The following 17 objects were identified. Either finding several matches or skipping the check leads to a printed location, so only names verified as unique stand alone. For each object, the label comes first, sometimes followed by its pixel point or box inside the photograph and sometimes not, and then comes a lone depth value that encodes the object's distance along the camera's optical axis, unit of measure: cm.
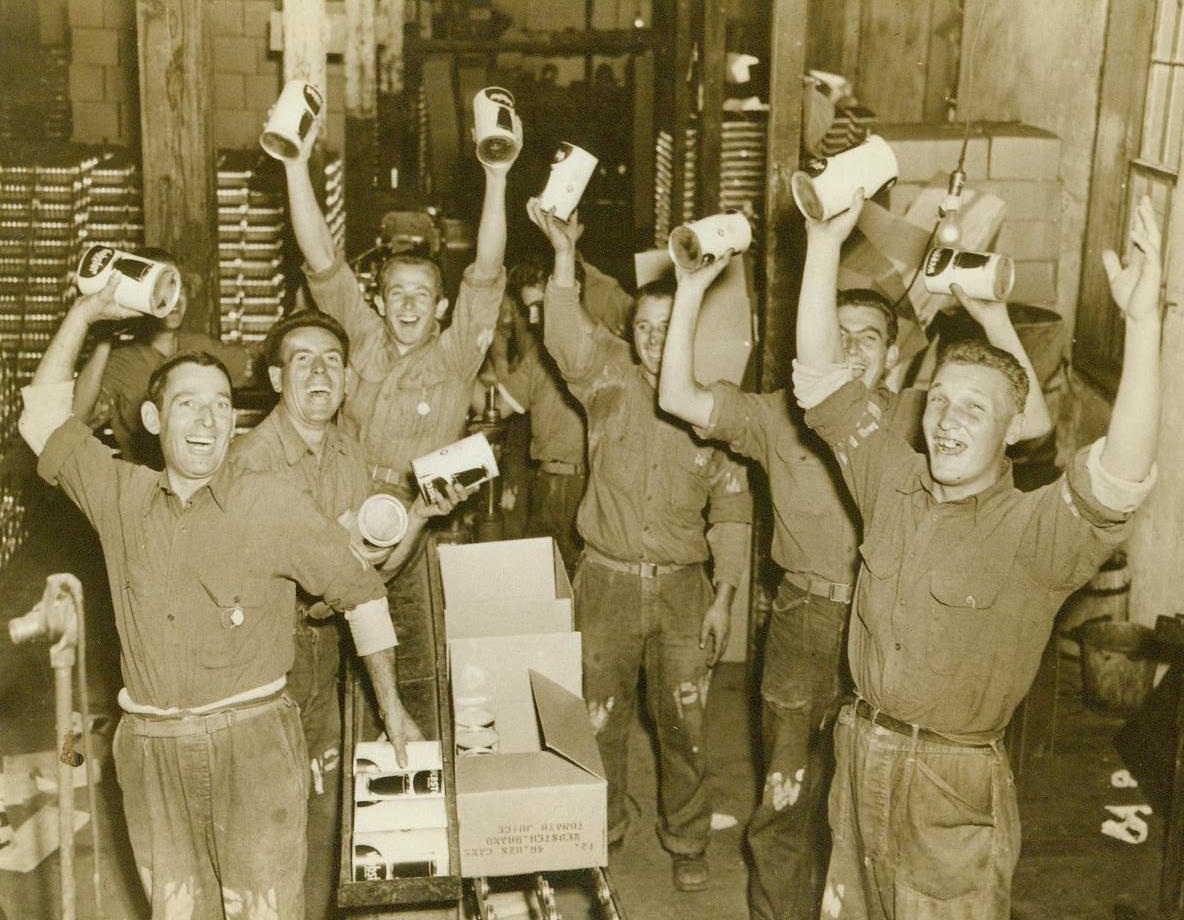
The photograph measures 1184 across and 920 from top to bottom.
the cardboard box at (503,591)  454
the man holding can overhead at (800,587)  448
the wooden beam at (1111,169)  721
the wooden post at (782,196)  527
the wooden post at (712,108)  827
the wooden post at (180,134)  498
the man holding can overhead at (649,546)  487
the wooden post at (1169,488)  626
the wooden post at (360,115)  1142
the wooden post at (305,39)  556
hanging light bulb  444
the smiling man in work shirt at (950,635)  333
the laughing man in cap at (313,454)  445
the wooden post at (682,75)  969
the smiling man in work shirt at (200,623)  350
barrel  673
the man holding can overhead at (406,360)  498
